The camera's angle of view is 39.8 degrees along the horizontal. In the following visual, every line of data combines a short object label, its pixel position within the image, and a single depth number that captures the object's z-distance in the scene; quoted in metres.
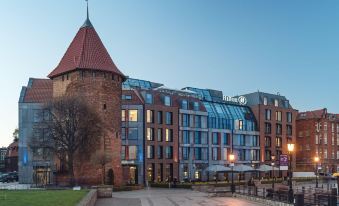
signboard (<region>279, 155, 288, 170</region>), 29.31
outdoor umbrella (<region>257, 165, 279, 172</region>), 68.07
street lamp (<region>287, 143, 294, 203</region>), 29.22
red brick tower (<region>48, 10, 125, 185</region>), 51.41
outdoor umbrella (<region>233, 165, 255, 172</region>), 62.35
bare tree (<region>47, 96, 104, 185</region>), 47.38
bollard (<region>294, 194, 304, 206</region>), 25.88
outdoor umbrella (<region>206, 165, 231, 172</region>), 60.78
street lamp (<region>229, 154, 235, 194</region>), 42.29
